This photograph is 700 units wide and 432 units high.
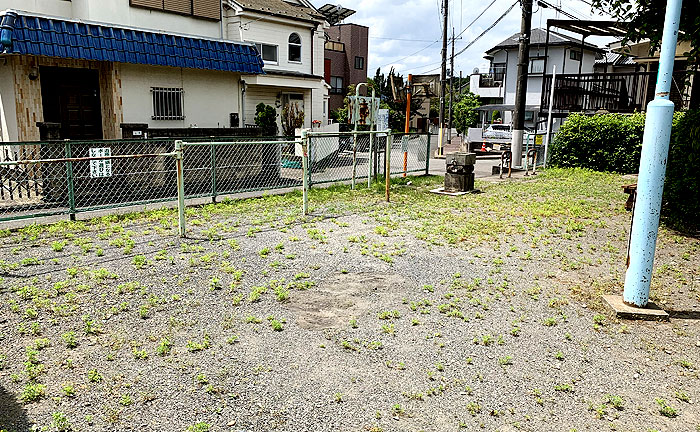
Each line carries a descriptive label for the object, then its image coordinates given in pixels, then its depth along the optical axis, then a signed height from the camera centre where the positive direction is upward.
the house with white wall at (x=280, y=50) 19.03 +2.80
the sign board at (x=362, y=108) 11.90 +0.32
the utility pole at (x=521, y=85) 15.98 +1.25
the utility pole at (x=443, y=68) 24.17 +2.83
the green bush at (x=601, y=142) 15.93 -0.51
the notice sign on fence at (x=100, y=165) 8.33 -0.77
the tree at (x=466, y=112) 48.06 +1.09
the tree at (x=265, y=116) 18.72 +0.17
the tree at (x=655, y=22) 8.03 +1.74
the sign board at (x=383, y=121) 15.03 +0.05
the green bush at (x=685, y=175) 7.72 -0.73
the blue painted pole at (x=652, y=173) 4.38 -0.40
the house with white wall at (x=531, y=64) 38.06 +4.76
